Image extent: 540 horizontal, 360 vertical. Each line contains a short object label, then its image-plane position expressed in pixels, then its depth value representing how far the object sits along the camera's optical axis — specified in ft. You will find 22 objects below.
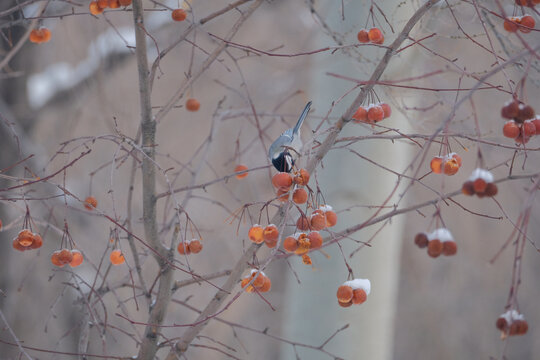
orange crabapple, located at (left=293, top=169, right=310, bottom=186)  25.65
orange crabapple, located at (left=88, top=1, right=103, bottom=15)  26.03
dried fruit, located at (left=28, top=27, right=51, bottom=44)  26.43
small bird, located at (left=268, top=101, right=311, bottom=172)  26.71
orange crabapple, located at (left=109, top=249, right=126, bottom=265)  26.07
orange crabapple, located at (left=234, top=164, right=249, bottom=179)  26.55
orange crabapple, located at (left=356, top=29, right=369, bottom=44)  26.06
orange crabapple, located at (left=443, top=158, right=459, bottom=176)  25.75
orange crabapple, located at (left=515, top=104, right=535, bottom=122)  25.20
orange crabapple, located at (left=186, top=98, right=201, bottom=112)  26.78
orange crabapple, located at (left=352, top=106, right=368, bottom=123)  26.00
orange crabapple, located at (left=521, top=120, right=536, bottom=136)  25.69
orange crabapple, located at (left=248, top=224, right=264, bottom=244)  25.67
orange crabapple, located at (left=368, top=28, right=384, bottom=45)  26.01
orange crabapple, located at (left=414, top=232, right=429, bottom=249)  25.71
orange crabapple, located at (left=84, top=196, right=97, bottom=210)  25.82
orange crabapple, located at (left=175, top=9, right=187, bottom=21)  26.16
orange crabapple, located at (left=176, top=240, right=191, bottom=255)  26.01
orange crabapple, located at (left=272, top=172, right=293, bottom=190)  25.70
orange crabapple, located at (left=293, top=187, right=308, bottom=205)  25.72
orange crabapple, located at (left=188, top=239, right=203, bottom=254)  25.97
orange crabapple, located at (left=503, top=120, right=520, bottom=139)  25.70
